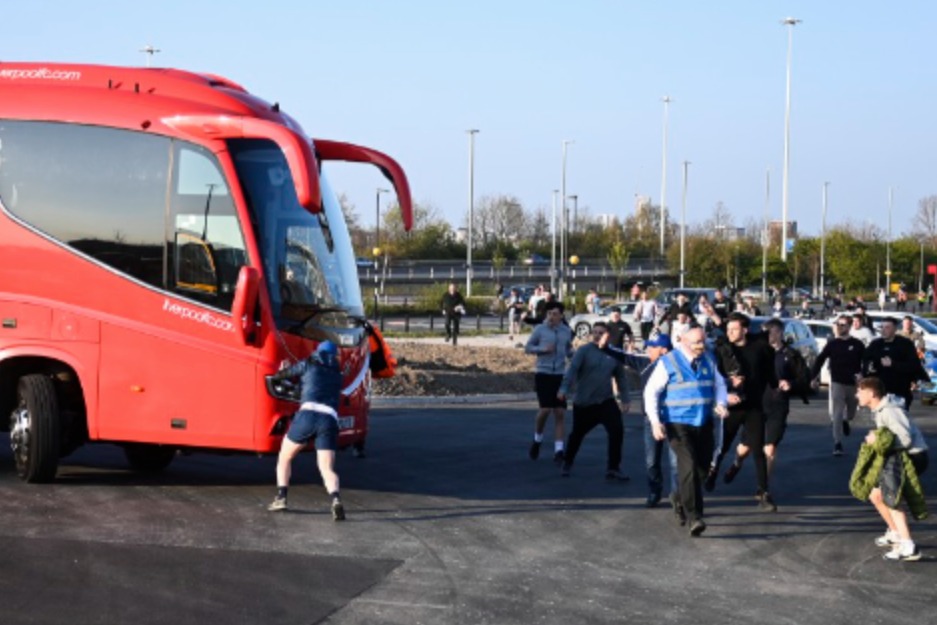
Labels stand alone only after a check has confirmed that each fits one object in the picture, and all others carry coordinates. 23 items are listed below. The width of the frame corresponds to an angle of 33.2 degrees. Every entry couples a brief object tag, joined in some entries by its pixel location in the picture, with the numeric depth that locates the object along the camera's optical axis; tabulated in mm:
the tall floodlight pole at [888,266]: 102788
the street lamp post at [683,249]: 82238
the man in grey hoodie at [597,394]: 16141
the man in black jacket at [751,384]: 14758
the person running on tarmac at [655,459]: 13523
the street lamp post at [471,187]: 84125
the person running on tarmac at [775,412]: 15055
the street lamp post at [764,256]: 78094
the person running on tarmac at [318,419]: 13195
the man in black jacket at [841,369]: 19422
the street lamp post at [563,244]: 82062
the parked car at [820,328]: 36938
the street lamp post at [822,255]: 93625
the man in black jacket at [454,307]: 43531
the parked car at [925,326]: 33812
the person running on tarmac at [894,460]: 12070
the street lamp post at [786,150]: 72438
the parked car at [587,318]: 52000
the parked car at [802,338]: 32875
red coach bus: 13734
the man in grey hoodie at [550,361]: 17359
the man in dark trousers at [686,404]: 13031
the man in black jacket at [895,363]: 18688
